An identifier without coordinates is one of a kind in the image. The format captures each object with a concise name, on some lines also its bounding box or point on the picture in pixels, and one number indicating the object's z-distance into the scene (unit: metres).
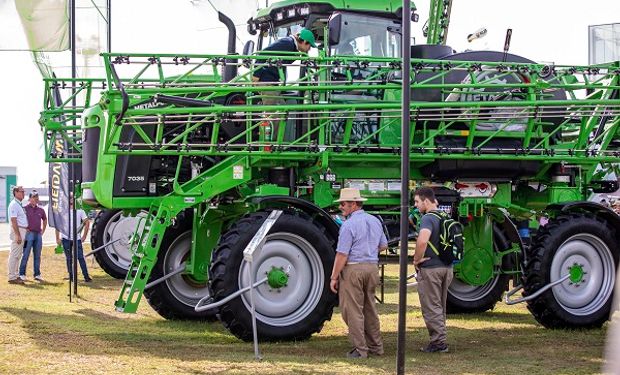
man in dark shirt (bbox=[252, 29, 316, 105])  12.74
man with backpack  11.28
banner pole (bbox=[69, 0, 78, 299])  16.12
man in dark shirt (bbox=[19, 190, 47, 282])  20.11
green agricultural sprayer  11.86
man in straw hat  10.82
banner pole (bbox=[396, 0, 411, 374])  8.34
